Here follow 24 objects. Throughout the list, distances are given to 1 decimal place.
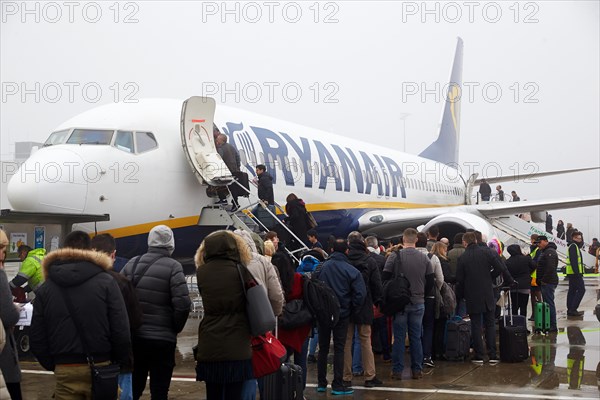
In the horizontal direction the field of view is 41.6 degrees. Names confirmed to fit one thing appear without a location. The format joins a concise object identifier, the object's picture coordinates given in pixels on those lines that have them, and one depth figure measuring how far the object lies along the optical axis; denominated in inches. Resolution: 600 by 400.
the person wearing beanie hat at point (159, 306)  235.8
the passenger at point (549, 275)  497.0
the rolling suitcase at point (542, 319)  484.1
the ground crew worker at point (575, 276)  580.1
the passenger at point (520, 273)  472.4
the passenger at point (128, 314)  218.4
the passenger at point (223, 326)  217.3
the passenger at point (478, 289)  390.0
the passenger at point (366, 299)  326.3
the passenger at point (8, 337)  200.1
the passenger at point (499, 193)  1317.7
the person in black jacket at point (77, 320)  196.7
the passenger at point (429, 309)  379.6
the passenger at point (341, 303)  312.8
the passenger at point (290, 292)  288.5
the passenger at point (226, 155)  478.0
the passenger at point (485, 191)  1355.8
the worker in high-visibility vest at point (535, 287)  517.1
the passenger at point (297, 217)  515.2
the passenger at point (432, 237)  471.8
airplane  418.6
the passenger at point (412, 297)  346.3
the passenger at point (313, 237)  425.7
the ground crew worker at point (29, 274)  378.3
